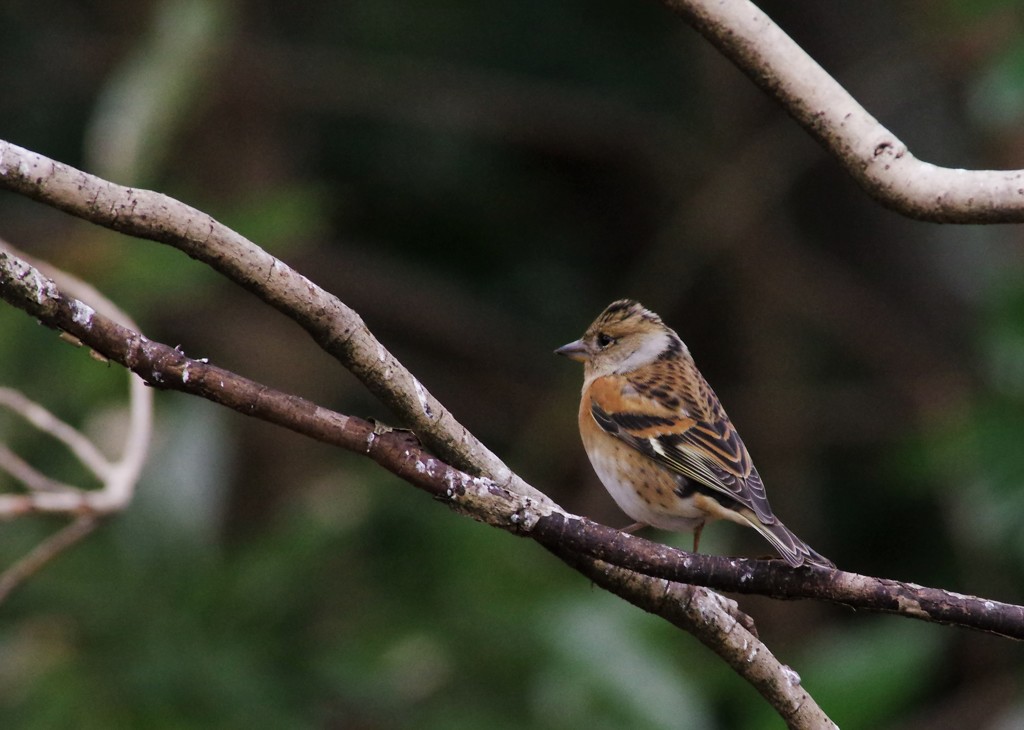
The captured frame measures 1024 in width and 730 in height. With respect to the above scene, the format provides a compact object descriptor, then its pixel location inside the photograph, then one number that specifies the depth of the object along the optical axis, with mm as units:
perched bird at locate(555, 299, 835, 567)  6773
